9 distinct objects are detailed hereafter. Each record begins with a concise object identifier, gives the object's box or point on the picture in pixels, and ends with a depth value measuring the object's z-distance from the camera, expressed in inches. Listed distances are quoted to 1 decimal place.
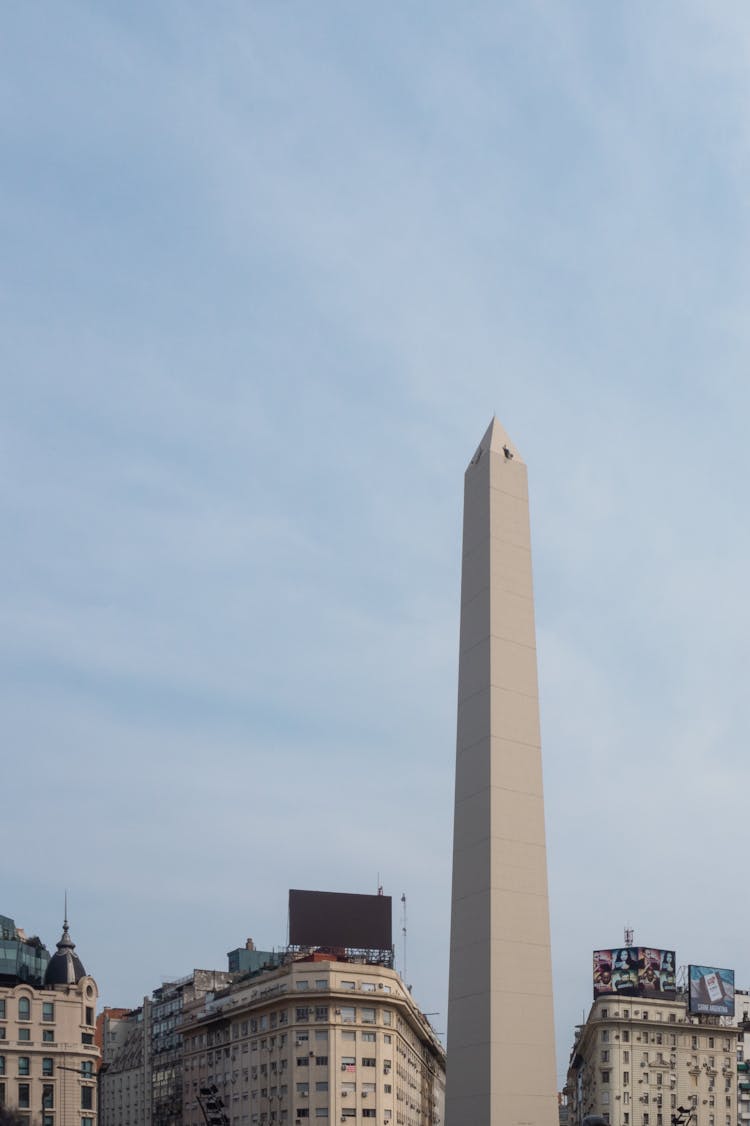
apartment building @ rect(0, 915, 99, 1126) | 2960.1
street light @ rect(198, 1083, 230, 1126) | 2305.5
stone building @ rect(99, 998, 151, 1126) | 4554.6
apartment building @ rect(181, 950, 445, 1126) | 2997.0
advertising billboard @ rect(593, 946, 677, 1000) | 3831.2
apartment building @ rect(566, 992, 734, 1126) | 3698.3
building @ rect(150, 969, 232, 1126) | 3964.1
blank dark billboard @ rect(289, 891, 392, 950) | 3157.0
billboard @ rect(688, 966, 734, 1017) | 3833.7
